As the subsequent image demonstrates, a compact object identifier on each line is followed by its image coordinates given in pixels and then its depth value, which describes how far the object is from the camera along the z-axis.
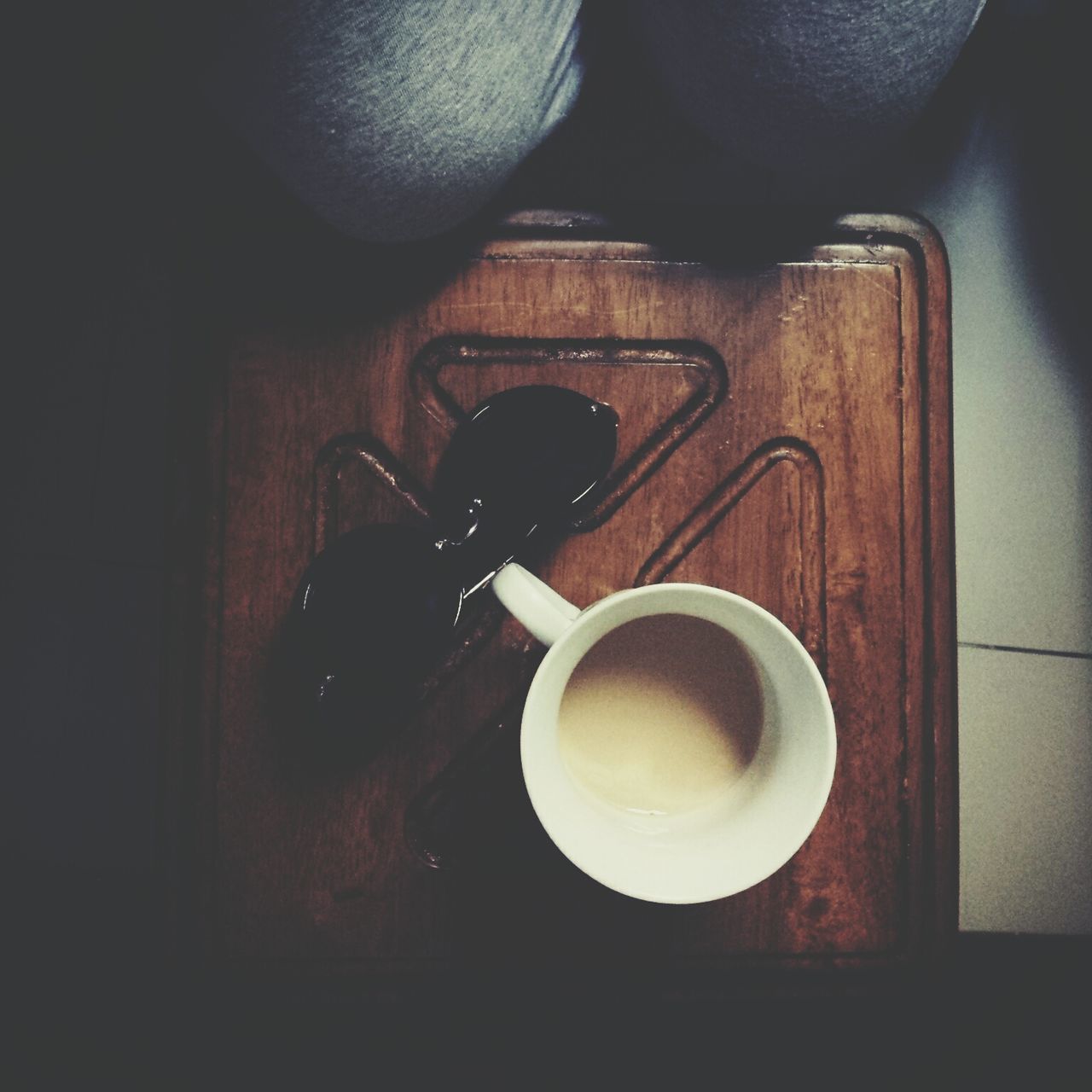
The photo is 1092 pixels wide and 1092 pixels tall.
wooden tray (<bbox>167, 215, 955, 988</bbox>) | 0.43
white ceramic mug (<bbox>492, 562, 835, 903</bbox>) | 0.34
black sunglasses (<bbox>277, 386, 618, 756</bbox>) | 0.42
